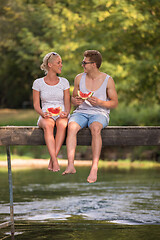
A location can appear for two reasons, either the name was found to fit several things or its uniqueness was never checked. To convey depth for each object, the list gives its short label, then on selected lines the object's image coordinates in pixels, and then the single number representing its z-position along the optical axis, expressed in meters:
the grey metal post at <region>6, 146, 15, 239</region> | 10.75
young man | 9.66
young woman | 9.97
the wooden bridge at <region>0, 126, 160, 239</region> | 10.05
